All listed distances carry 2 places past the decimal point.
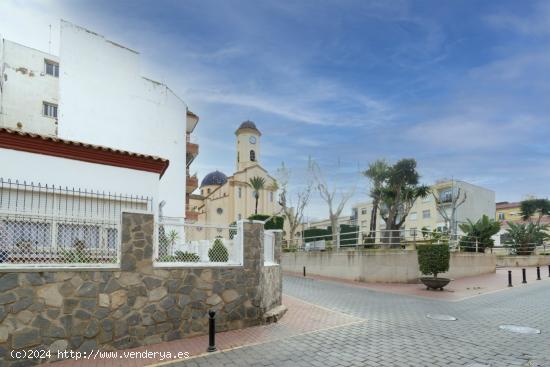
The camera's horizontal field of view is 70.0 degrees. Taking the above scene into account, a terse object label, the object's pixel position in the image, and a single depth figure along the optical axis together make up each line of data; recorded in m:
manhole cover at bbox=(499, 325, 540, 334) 9.19
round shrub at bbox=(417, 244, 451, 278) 17.62
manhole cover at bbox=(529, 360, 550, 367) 6.69
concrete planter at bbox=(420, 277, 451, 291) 17.14
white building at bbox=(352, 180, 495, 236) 53.53
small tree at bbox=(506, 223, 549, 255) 32.84
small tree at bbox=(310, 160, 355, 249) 30.50
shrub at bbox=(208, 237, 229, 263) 9.46
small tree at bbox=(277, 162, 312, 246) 38.56
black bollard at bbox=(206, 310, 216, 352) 7.66
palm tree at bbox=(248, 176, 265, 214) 55.56
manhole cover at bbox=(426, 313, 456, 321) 10.93
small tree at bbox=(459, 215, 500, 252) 27.02
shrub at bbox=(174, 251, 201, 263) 8.98
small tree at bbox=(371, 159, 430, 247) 30.91
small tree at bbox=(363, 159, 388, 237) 31.89
